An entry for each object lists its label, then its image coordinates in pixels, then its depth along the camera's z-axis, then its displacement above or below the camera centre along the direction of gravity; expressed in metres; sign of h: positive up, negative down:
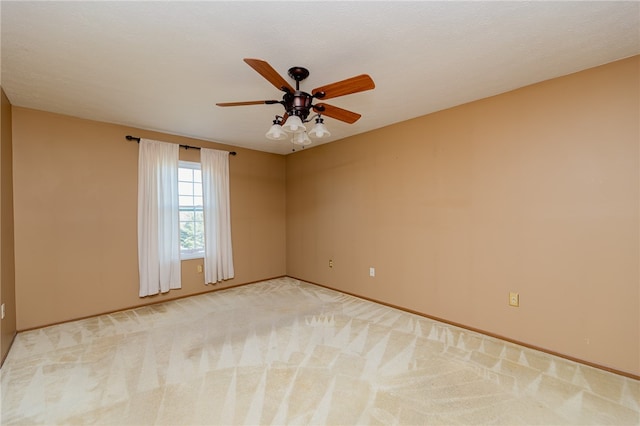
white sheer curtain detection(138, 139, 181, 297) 3.80 -0.06
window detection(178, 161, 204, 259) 4.27 +0.05
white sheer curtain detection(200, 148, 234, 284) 4.40 -0.05
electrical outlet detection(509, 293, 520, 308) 2.69 -0.88
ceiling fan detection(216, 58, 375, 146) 1.80 +0.82
